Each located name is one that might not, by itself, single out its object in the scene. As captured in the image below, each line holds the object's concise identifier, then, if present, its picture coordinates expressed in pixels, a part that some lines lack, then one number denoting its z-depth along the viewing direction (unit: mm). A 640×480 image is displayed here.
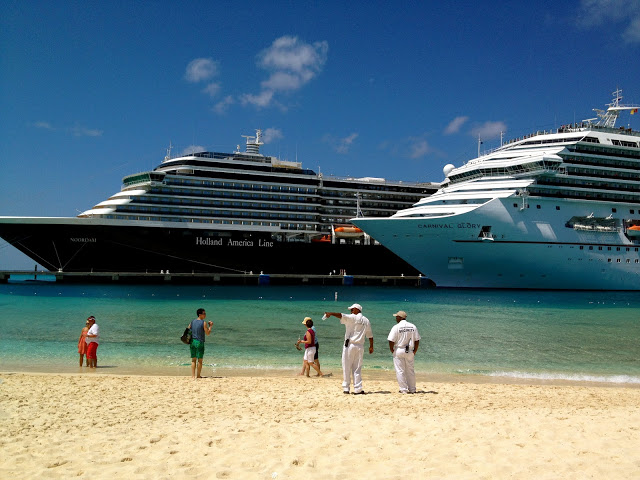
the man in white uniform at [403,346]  7625
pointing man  7363
